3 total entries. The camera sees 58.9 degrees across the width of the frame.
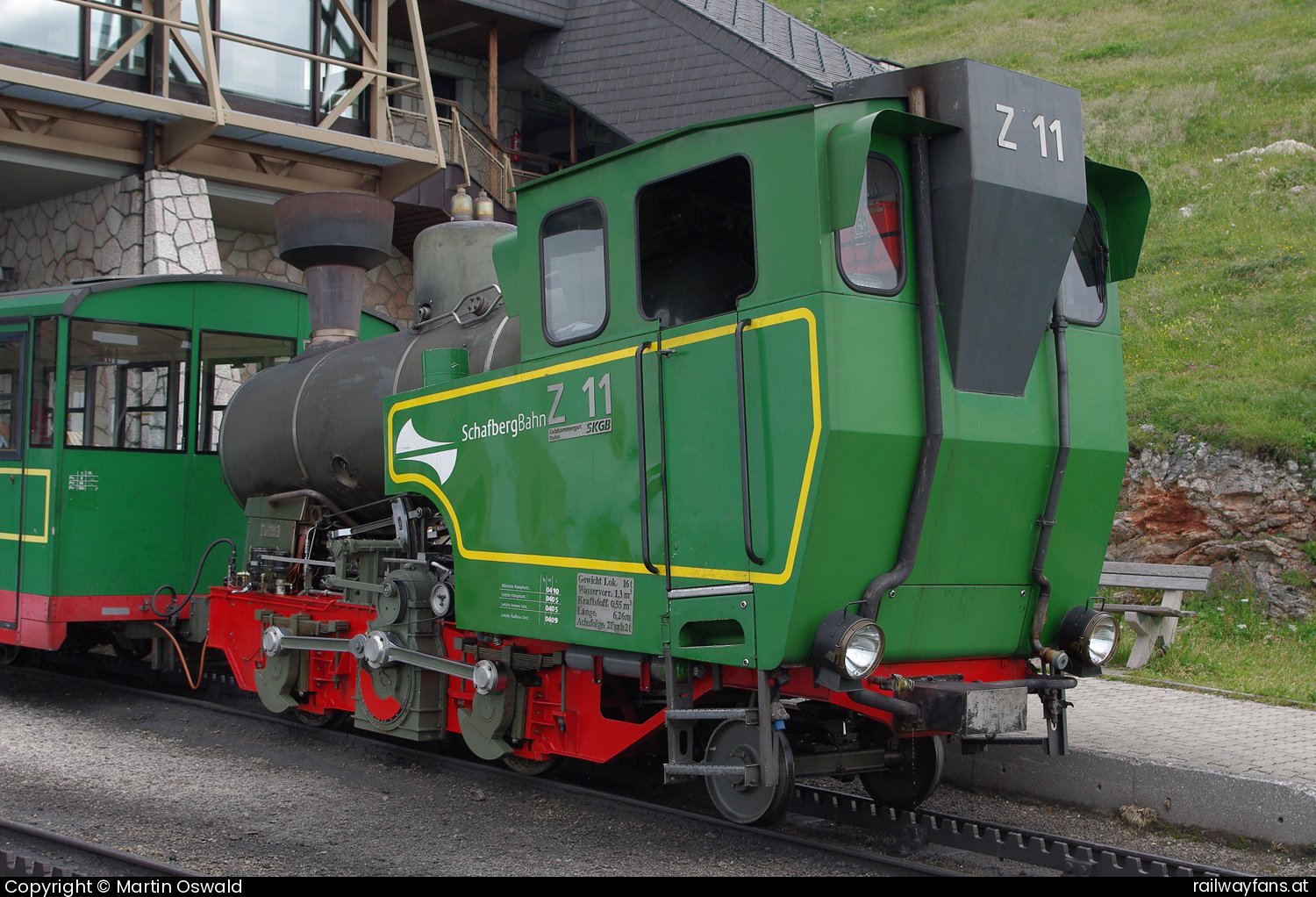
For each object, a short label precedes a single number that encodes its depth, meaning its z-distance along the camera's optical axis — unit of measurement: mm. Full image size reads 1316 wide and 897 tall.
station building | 12641
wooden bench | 8641
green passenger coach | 8203
